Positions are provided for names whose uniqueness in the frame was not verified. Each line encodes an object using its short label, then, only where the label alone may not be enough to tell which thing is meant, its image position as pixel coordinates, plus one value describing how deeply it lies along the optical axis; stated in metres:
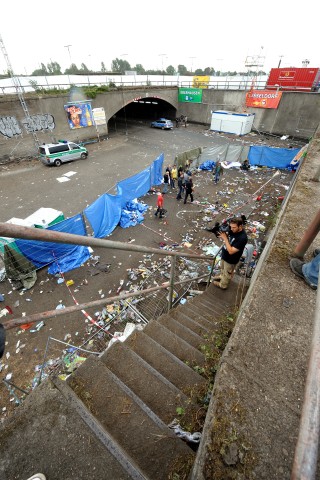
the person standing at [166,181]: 12.84
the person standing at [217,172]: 13.70
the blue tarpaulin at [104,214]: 8.60
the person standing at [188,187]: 11.04
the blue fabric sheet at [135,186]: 10.58
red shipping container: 22.51
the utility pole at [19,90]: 13.96
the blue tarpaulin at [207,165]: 16.16
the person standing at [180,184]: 11.88
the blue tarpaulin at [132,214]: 9.96
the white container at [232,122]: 23.37
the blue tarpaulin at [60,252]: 7.11
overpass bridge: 16.81
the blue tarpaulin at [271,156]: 15.68
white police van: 15.86
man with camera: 4.29
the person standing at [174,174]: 13.27
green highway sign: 28.20
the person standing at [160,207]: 10.08
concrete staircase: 1.44
